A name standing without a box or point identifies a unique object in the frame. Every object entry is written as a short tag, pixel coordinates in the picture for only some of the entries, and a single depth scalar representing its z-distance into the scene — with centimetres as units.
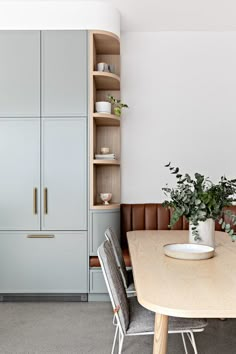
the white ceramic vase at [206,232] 255
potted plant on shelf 395
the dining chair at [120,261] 263
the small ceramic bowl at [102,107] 386
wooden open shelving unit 376
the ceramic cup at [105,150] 401
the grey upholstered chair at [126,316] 184
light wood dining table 142
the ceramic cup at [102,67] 386
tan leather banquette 410
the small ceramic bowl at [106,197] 392
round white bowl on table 220
